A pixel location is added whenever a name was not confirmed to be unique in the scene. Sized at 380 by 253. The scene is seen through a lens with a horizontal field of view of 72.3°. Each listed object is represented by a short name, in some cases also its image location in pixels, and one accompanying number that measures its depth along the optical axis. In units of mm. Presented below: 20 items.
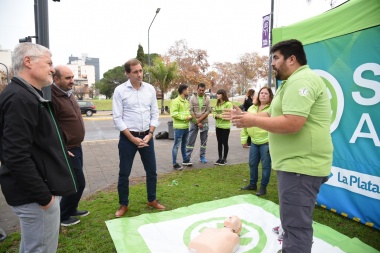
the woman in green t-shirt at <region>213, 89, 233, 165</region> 6479
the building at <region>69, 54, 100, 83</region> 167000
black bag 11102
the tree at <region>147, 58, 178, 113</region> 23828
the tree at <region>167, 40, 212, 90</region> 34188
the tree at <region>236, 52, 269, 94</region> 46250
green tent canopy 3156
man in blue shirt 3637
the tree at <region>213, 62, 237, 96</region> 48416
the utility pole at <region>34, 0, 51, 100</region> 2953
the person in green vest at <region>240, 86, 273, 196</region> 4539
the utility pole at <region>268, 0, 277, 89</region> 10214
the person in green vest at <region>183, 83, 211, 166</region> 6625
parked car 24938
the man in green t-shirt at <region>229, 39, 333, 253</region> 2004
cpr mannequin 2549
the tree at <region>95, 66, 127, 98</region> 65519
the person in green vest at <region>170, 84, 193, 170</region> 6363
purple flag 10039
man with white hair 1643
